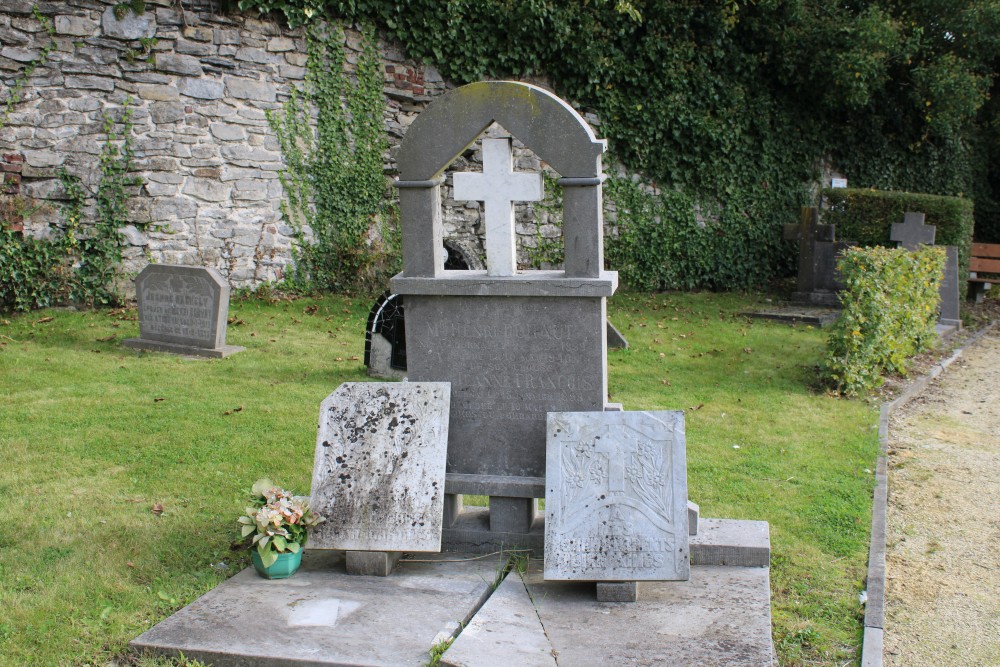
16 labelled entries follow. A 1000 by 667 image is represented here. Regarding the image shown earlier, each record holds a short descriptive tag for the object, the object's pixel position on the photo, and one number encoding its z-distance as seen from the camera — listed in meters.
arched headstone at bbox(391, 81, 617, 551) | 4.39
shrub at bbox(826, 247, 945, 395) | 8.26
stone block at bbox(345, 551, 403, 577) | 4.30
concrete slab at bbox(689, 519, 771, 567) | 4.41
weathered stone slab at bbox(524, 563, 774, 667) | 3.51
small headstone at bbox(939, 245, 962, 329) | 11.92
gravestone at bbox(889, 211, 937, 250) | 11.85
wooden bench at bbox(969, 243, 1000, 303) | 14.07
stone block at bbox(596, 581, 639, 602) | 3.97
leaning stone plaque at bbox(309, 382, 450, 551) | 4.29
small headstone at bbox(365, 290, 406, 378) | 8.26
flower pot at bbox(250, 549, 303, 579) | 4.27
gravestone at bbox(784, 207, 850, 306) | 12.91
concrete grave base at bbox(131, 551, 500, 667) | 3.58
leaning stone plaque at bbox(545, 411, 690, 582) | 3.97
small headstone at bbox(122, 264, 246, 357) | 8.93
